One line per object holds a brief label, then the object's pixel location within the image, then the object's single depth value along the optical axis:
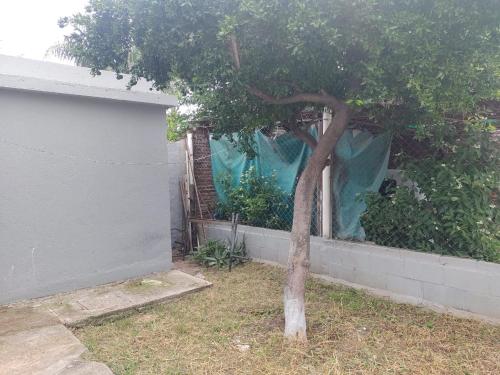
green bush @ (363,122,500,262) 3.42
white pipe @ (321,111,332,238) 4.54
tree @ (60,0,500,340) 2.47
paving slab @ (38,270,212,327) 3.70
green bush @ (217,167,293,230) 5.43
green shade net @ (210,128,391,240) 4.35
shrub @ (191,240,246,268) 5.43
